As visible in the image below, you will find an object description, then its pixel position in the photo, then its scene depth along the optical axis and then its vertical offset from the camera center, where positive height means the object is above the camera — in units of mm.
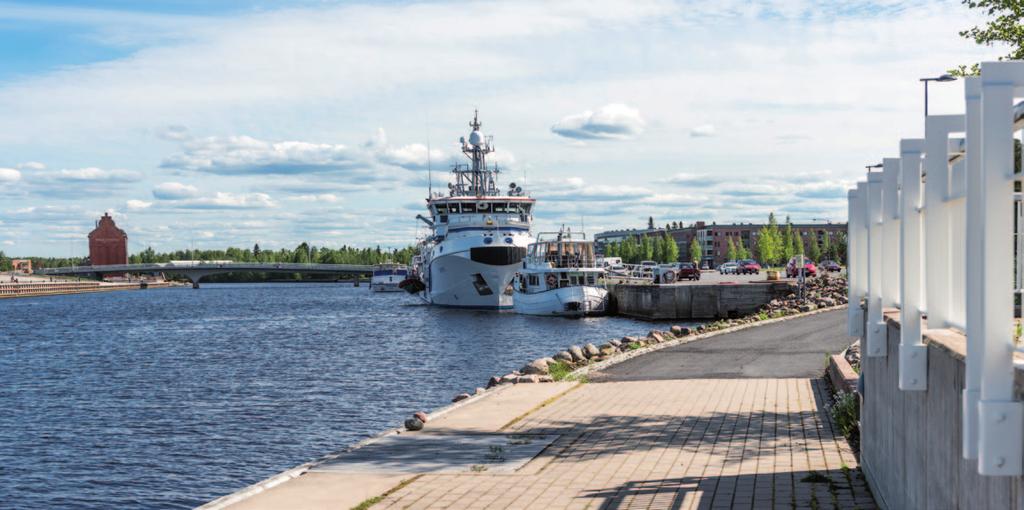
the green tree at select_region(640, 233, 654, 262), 171500 +1839
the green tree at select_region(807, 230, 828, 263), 151625 +1479
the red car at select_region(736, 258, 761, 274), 96688 -716
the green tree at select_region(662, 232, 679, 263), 169000 +1734
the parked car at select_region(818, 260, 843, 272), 90112 -607
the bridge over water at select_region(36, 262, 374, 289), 161125 -1113
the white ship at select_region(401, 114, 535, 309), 74312 +1140
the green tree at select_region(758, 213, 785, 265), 140125 +1943
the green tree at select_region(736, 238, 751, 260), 170362 +1062
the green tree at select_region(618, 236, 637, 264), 184000 +1556
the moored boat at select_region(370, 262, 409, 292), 148625 -2373
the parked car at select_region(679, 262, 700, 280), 79938 -962
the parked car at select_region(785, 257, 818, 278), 70700 -682
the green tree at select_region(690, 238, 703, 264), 161075 +1349
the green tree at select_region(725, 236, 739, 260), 167575 +1222
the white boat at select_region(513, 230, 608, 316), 66375 -1007
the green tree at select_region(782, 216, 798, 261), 146938 +2334
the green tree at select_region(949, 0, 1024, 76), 16250 +3687
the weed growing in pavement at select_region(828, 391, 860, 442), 12548 -1967
